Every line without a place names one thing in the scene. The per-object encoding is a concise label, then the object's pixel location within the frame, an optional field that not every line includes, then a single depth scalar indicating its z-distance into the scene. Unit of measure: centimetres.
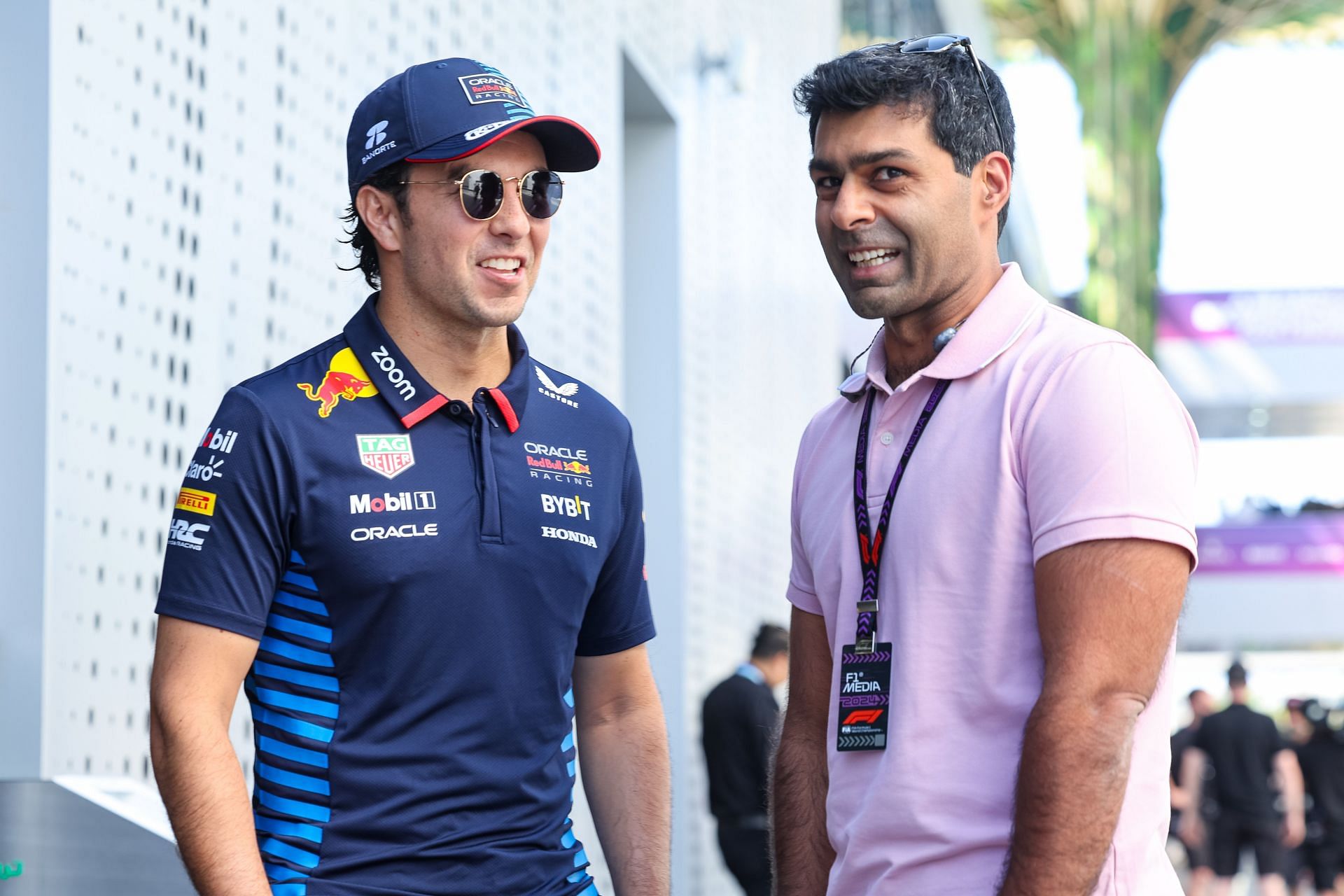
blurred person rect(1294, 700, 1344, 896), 1119
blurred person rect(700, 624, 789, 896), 680
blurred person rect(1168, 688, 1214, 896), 1234
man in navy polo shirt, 206
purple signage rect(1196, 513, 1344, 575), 2416
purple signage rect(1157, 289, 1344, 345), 2538
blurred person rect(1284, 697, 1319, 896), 1134
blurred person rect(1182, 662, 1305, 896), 1088
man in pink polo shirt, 183
